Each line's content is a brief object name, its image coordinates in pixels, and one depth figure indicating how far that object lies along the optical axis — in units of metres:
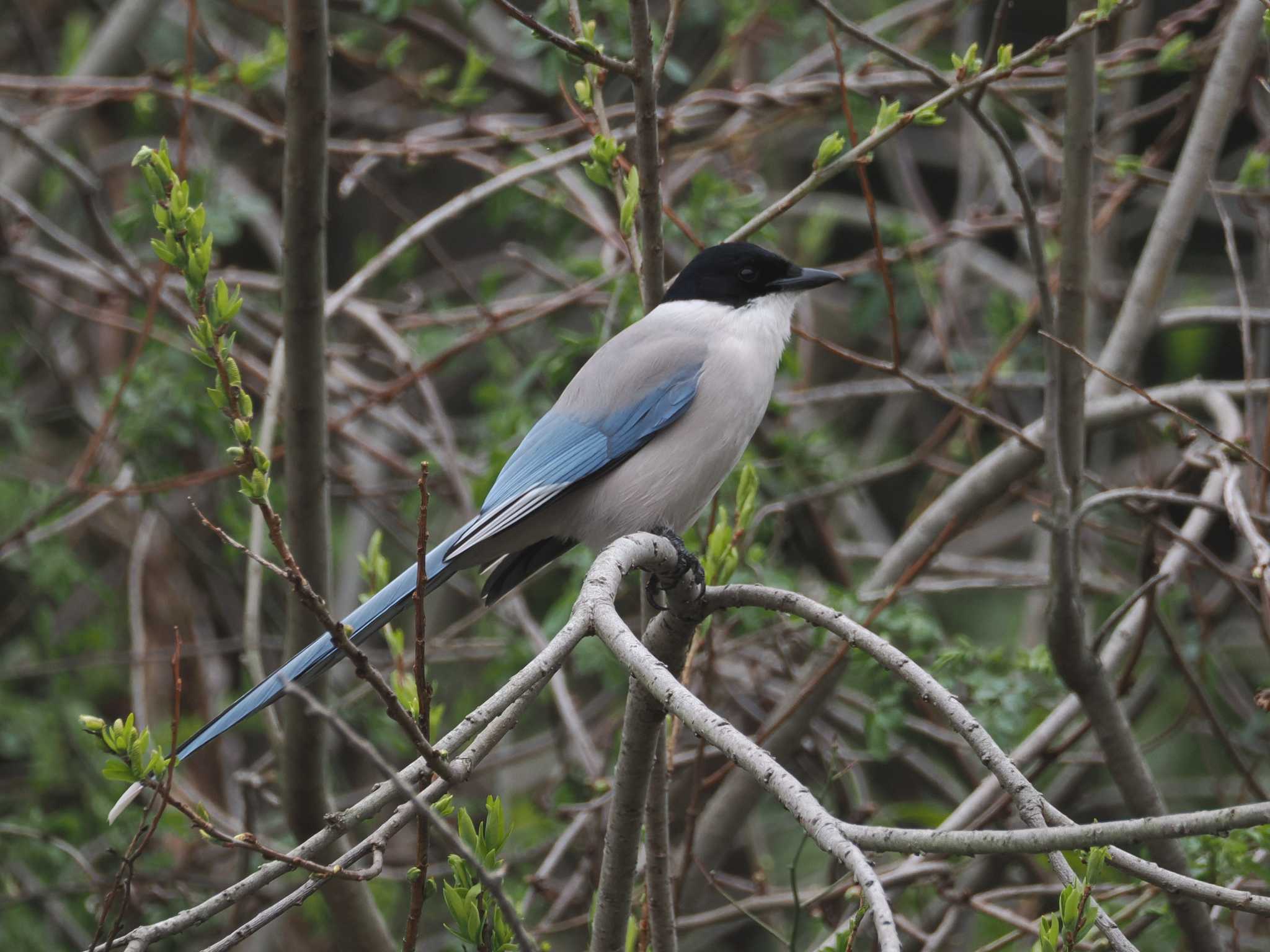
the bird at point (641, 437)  7.18
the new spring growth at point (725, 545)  6.08
